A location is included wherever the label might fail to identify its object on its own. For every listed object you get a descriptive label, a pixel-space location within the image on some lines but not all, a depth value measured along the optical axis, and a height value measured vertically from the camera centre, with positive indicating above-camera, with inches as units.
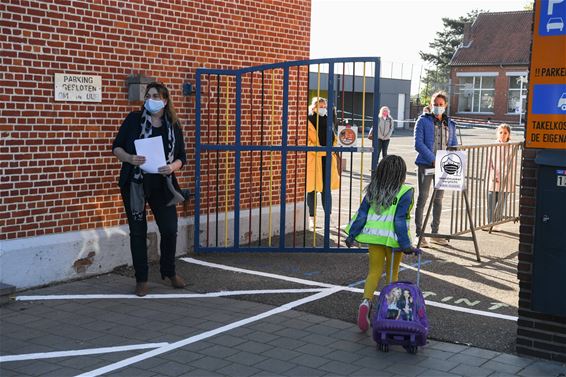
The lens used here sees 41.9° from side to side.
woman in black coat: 286.5 -21.6
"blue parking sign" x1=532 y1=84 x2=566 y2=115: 212.4 +9.6
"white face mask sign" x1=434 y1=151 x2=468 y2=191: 376.2 -20.5
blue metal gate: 362.3 -16.9
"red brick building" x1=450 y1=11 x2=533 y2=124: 2438.5 +209.1
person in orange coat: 407.2 -17.4
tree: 3661.7 +422.9
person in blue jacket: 394.3 -6.7
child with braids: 245.1 -29.7
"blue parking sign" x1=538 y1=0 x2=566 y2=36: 212.1 +33.0
